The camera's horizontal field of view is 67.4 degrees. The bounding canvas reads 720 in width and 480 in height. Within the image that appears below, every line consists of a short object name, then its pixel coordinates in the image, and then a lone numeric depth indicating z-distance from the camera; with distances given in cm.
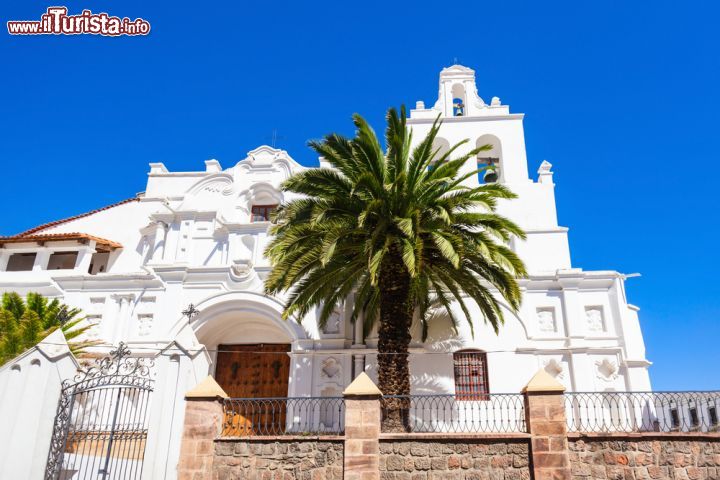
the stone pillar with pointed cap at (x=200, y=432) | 1170
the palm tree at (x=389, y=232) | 1461
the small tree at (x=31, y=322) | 1580
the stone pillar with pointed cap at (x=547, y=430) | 1094
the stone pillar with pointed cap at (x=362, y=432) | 1141
